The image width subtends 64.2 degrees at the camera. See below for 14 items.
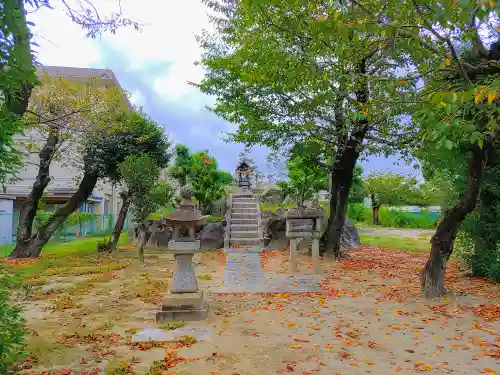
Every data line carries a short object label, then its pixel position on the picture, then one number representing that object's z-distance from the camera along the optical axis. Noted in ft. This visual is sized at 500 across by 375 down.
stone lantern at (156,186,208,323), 22.82
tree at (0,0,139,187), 7.73
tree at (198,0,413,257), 31.83
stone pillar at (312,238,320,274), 38.45
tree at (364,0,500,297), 10.97
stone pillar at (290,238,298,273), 38.83
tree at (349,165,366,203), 95.66
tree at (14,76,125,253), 47.47
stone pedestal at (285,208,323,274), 38.68
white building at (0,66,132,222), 78.59
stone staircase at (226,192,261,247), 58.95
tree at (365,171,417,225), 115.55
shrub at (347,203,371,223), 116.26
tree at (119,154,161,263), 48.14
